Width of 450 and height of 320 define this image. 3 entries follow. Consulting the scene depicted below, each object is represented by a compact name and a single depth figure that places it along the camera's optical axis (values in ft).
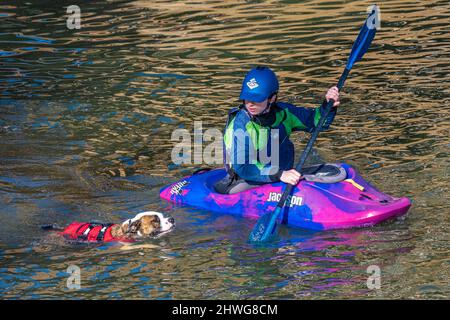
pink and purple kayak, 52.54
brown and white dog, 51.72
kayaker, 53.57
